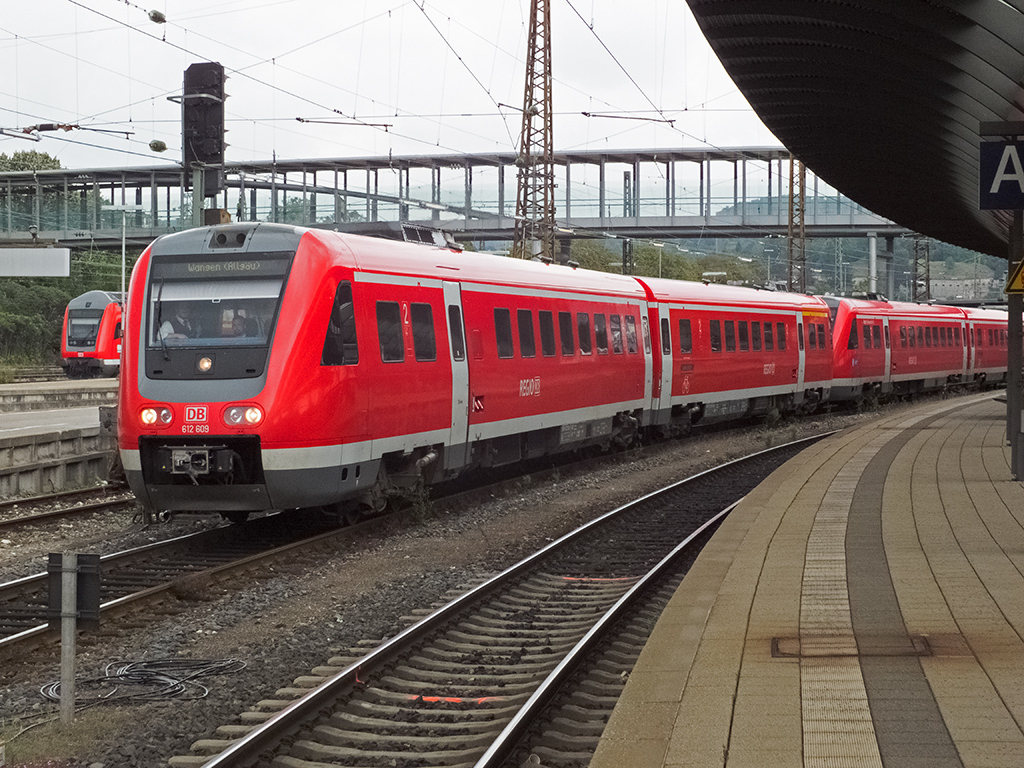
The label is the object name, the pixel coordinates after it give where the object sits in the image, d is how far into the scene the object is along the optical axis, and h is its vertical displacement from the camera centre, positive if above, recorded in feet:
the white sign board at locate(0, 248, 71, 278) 135.33 +10.39
